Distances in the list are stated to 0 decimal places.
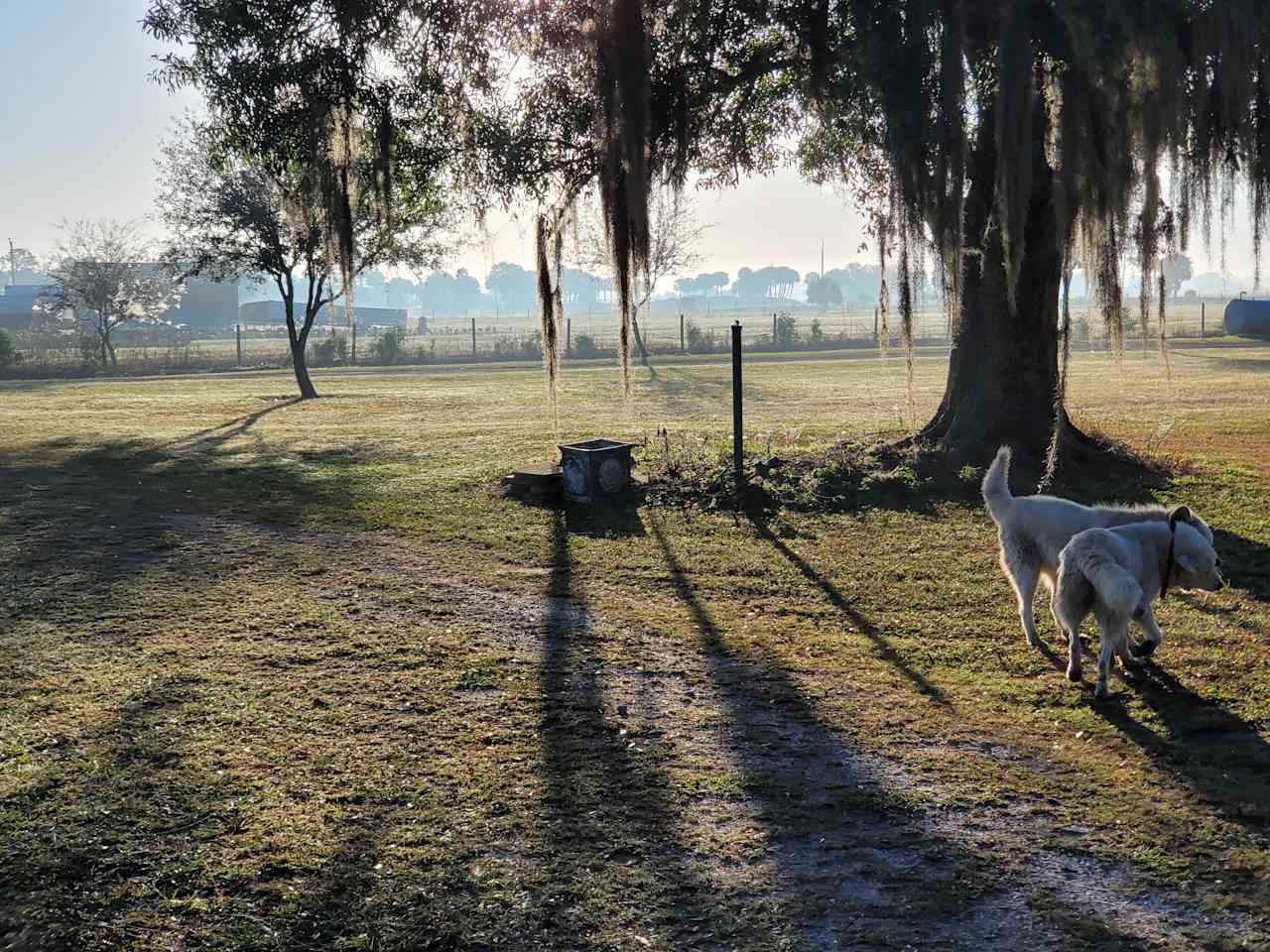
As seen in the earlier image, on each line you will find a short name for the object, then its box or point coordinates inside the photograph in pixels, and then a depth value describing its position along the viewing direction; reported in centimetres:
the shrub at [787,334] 4672
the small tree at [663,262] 4066
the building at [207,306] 10319
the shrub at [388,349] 4306
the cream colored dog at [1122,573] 483
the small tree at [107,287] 4200
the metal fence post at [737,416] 1070
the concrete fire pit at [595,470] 1061
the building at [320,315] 10538
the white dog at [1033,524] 568
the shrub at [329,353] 4319
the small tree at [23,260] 12309
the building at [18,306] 8262
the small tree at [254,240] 2309
